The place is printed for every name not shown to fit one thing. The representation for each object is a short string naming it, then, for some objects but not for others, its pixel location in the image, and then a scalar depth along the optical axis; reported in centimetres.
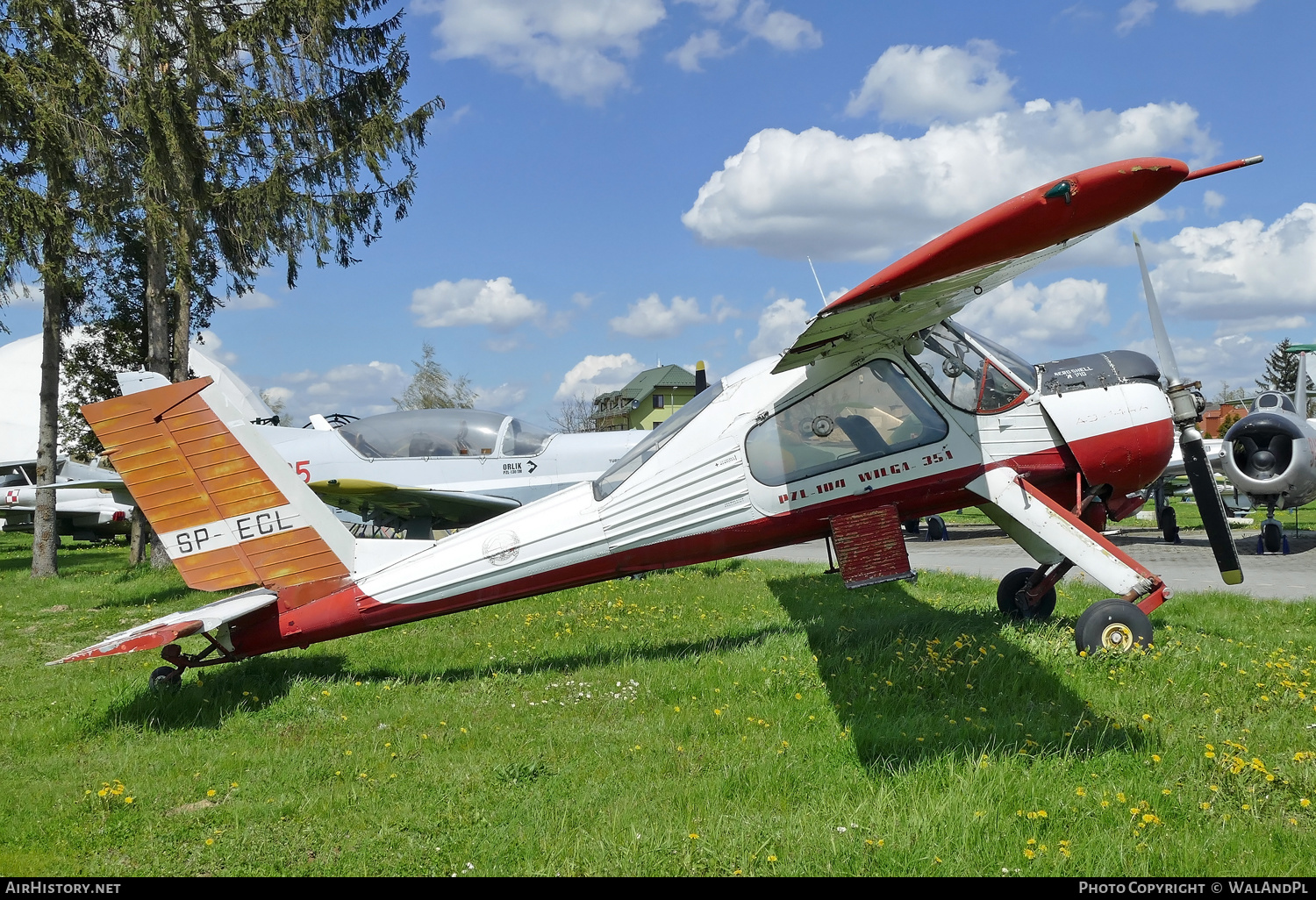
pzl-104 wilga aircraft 591
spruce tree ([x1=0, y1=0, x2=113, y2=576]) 1258
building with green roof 7456
